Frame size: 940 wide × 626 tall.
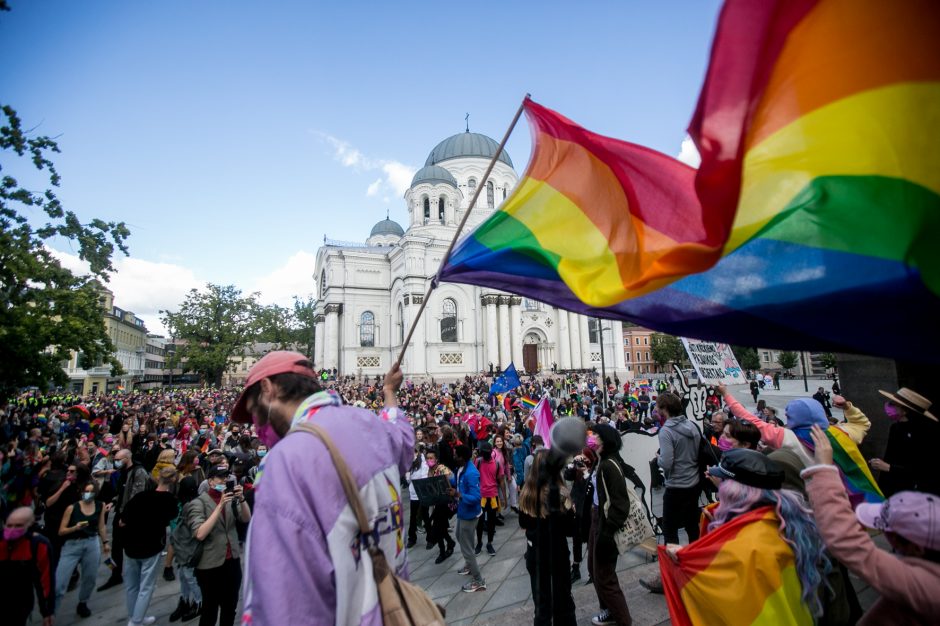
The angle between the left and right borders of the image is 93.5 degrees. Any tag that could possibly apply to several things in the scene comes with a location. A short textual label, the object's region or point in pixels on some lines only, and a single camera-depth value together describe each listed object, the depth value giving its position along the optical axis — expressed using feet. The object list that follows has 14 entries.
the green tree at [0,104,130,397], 32.94
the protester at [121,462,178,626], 14.10
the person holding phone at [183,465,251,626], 12.38
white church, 119.65
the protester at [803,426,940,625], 5.18
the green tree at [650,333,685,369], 213.05
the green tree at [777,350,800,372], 144.07
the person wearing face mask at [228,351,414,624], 3.73
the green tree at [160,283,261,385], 131.44
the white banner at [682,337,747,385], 17.40
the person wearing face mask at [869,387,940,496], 10.44
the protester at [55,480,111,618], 15.64
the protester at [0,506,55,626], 11.50
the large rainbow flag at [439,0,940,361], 4.48
